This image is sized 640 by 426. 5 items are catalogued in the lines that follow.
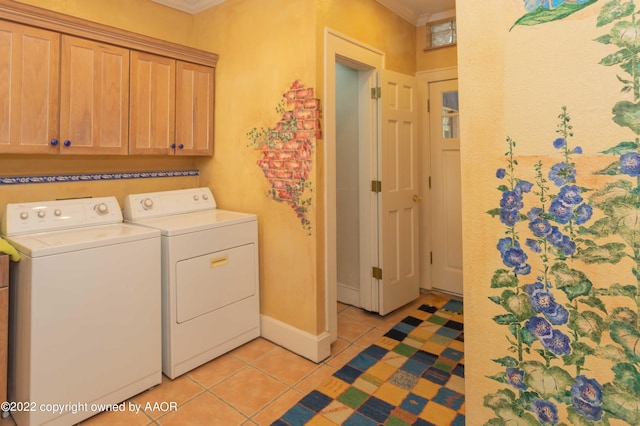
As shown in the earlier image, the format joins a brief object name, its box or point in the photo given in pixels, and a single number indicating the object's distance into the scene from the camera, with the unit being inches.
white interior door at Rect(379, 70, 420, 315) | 120.4
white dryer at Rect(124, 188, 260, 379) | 88.7
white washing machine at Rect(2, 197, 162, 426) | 68.8
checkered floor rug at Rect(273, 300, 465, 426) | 74.9
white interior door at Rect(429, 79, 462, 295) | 138.3
